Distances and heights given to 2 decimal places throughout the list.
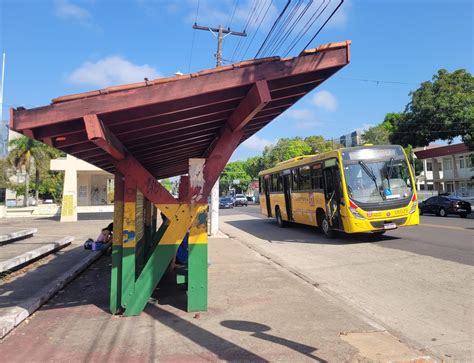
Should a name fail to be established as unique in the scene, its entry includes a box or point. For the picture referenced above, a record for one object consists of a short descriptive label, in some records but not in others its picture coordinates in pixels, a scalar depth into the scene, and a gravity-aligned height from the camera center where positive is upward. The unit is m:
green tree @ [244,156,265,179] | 76.26 +8.93
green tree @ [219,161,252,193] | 102.50 +9.27
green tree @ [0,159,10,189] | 51.91 +6.08
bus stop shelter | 4.61 +1.13
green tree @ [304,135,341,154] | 65.38 +10.71
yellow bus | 12.29 +0.57
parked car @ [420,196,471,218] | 24.64 -0.05
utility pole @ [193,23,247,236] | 16.55 +0.05
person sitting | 9.84 -0.61
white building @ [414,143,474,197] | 42.09 +4.26
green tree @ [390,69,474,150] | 28.22 +6.77
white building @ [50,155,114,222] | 27.06 +2.32
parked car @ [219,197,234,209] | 49.25 +1.10
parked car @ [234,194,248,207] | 55.59 +1.44
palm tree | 44.12 +6.94
